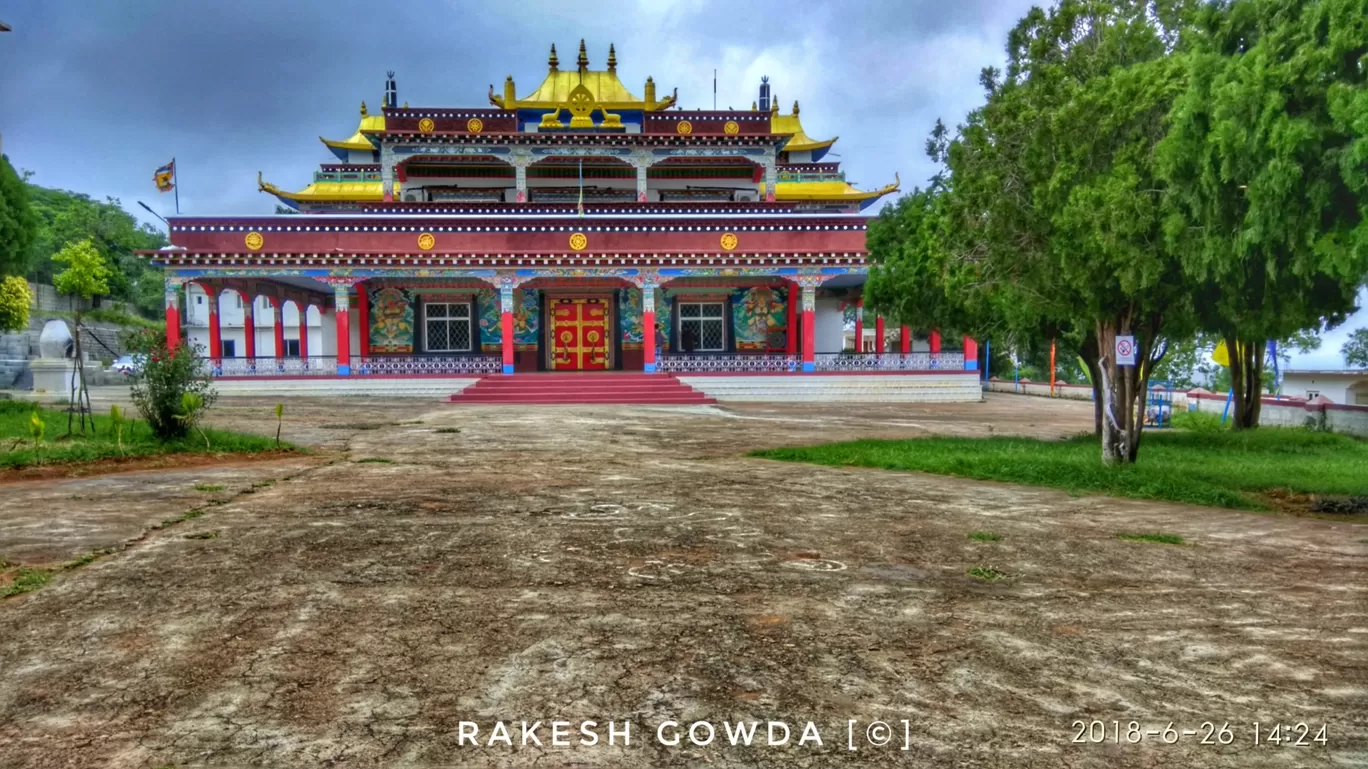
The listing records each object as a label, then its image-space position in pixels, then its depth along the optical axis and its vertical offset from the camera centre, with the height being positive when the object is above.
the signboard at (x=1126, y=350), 8.78 +0.06
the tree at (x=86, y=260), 36.47 +5.08
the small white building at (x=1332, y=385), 20.83 -0.93
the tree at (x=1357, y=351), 39.81 +0.10
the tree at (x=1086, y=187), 7.88 +1.91
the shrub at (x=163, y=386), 9.59 -0.28
